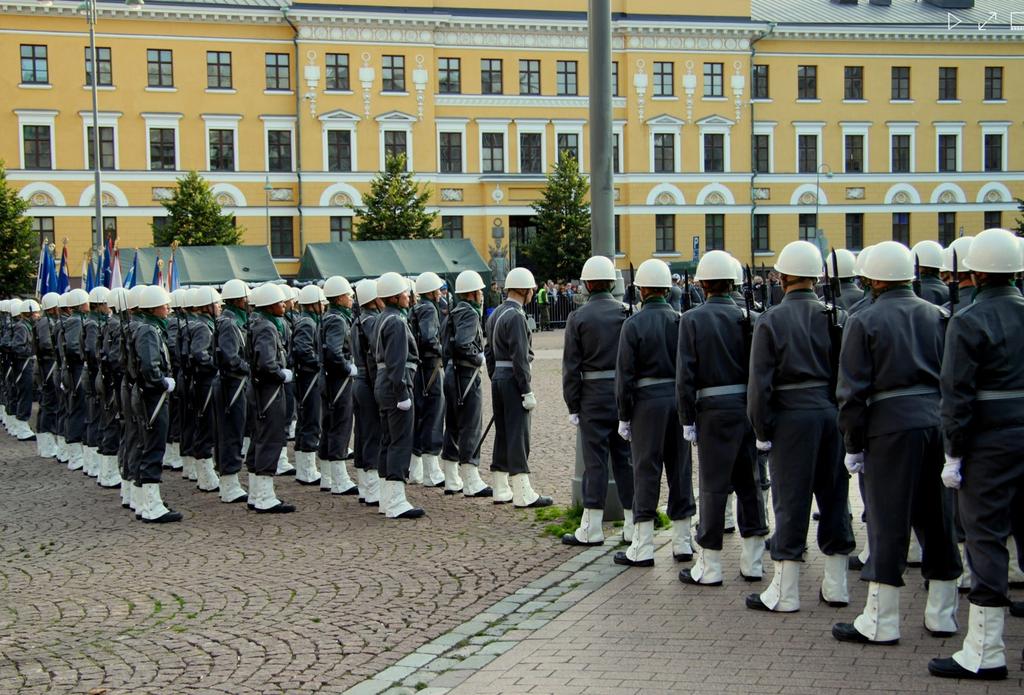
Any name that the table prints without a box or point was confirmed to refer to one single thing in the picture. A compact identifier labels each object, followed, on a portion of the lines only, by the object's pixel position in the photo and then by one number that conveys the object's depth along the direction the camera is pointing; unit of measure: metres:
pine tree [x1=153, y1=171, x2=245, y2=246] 51.31
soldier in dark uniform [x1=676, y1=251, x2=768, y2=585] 9.11
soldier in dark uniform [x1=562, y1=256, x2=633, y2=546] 10.69
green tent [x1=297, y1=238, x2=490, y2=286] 37.69
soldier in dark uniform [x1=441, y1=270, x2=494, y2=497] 13.86
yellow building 55.72
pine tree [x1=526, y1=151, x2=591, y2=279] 56.91
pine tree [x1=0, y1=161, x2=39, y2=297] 43.33
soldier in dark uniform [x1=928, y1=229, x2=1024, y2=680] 6.80
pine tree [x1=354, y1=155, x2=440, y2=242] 54.09
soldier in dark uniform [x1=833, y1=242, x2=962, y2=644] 7.55
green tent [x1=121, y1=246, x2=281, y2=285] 33.91
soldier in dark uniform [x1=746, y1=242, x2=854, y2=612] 8.39
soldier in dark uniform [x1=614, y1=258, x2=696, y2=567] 9.88
